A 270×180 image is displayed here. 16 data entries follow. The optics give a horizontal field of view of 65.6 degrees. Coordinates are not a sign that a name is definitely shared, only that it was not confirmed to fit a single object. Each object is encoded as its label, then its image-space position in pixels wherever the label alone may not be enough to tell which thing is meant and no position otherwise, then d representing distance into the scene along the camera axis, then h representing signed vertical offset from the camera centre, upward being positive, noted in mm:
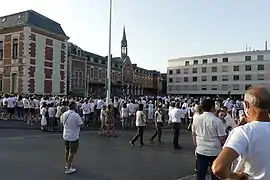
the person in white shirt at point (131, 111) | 13844 -1070
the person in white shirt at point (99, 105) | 14843 -742
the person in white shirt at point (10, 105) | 14696 -795
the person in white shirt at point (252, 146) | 1576 -386
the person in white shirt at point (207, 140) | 3809 -817
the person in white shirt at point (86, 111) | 13873 -1100
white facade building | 52748 +6243
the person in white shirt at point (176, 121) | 8426 -1070
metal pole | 13539 +1277
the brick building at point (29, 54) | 25120 +4991
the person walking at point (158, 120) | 9239 -1128
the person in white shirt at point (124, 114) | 13351 -1229
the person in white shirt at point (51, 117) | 12109 -1370
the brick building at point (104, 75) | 42344 +5190
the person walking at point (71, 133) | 5511 -1040
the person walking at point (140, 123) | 8808 -1189
